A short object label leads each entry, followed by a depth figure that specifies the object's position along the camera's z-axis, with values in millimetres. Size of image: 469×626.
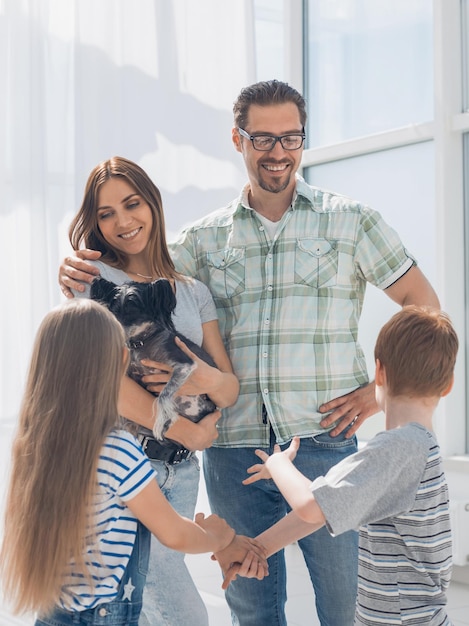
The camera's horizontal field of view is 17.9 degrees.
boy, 2625
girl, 2650
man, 3232
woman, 2965
